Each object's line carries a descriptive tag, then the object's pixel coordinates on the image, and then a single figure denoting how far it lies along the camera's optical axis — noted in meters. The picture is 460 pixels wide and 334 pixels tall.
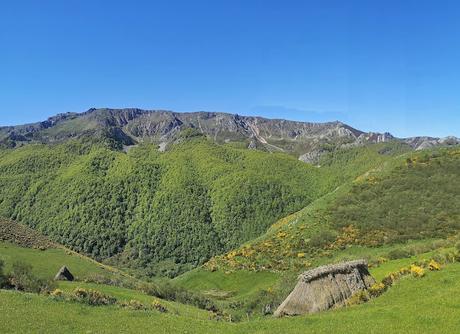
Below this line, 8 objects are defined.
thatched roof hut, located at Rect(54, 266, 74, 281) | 55.28
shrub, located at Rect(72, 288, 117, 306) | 33.22
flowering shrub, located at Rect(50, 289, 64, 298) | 33.96
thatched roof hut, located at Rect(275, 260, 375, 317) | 34.19
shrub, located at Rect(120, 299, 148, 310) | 33.97
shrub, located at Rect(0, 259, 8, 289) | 40.87
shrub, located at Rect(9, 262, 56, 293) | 40.38
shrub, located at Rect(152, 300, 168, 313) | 36.67
